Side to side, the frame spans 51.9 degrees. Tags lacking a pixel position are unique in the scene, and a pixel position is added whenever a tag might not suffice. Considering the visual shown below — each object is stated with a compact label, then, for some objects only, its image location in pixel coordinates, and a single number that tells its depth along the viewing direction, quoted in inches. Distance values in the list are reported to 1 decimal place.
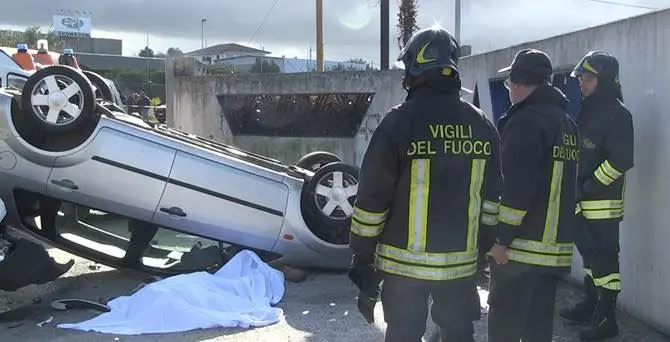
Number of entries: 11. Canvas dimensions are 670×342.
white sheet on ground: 186.9
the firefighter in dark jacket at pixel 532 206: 132.4
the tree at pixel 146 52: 2404.9
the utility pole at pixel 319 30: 647.1
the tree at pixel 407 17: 649.6
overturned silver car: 213.5
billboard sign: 2561.5
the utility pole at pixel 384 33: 545.3
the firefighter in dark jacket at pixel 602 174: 165.9
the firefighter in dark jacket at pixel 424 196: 110.0
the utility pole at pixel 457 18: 749.3
